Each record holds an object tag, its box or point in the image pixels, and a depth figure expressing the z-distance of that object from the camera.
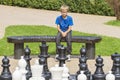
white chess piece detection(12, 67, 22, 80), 5.19
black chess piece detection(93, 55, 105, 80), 5.90
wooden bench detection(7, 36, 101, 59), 9.83
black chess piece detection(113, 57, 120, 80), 6.11
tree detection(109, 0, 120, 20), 18.53
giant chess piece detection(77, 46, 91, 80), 6.15
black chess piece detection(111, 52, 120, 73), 6.63
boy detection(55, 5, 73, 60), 9.69
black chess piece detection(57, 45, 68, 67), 6.88
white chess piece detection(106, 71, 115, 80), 5.35
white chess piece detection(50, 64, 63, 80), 5.27
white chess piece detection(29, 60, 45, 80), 5.11
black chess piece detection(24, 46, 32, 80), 6.59
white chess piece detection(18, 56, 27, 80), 5.68
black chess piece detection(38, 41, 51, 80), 6.26
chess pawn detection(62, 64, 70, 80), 5.37
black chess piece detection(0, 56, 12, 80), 5.69
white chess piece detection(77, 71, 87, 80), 5.22
